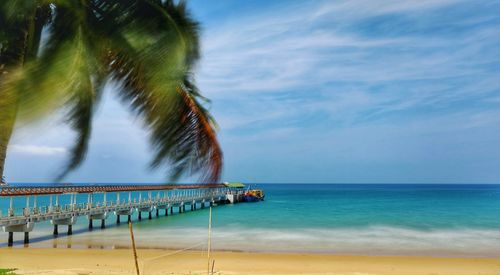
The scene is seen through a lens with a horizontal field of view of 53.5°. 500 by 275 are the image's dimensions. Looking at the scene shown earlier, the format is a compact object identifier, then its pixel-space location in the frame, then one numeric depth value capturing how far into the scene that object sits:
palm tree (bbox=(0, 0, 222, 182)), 4.86
